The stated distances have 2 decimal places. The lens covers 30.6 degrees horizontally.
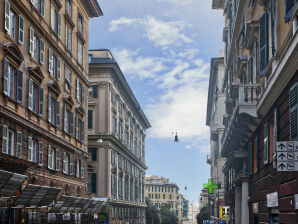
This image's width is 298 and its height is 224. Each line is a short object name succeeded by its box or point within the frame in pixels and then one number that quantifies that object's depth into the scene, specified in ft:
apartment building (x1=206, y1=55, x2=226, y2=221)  209.77
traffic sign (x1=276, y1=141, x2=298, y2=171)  35.81
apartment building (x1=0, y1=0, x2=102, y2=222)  85.05
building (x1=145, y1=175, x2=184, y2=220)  582.35
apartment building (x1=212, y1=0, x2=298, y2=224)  45.00
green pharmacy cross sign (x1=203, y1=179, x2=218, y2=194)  187.93
